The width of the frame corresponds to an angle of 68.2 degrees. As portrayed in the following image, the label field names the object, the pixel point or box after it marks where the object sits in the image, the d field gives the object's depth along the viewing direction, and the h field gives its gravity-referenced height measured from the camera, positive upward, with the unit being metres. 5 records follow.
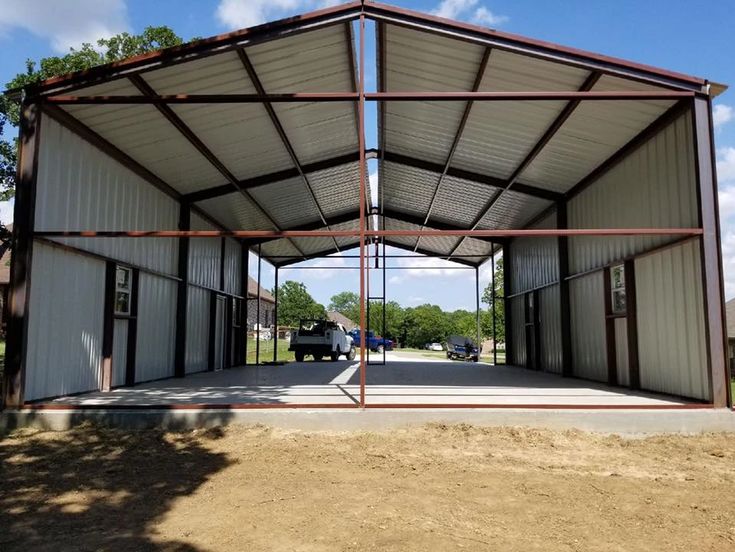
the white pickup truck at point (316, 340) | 23.62 -0.39
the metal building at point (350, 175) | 7.59 +3.22
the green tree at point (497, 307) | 35.50 +1.98
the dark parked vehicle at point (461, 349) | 30.59 -1.06
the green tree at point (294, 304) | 61.53 +3.09
